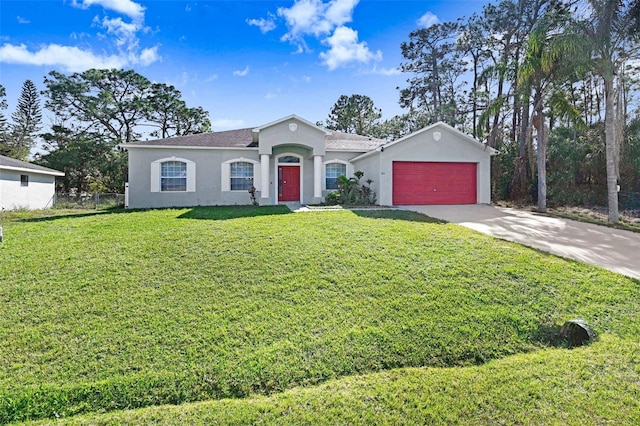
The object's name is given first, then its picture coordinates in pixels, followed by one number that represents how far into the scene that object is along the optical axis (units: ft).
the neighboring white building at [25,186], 56.44
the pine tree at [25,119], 100.12
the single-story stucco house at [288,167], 50.47
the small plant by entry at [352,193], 51.11
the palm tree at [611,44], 37.55
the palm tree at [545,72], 40.17
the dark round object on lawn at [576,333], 14.04
